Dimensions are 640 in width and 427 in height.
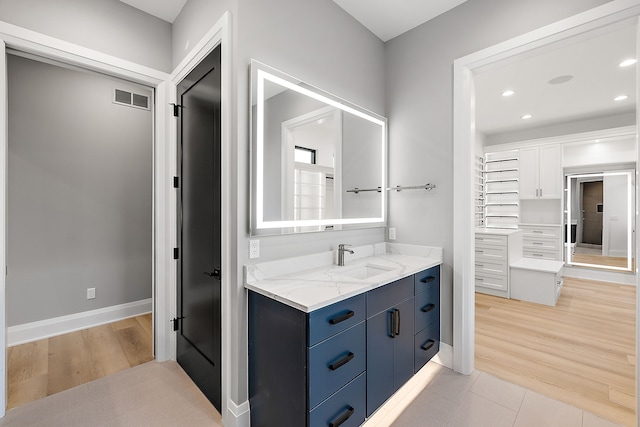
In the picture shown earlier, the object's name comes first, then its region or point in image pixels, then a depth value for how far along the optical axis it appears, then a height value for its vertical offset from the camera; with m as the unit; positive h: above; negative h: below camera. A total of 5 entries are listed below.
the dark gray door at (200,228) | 1.86 -0.12
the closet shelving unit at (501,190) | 5.45 +0.44
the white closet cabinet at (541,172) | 5.01 +0.73
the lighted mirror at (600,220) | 4.82 -0.14
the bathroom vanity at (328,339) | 1.31 -0.67
